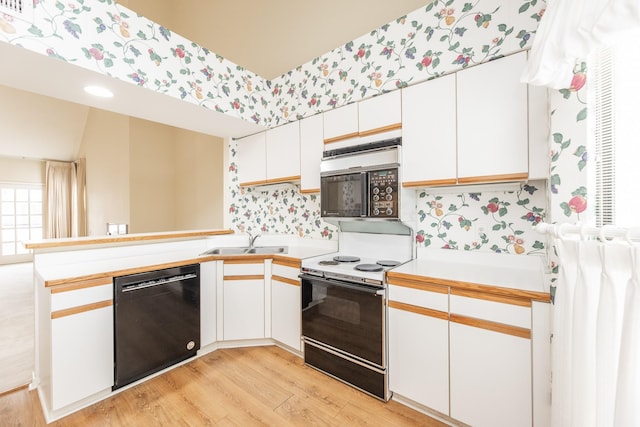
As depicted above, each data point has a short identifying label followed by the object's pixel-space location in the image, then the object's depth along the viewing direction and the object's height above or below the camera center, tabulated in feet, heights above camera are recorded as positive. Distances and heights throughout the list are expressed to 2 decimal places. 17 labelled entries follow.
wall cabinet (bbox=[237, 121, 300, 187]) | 9.14 +2.01
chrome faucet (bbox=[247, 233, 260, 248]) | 10.25 -1.09
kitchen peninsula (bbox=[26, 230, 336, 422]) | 5.62 -2.10
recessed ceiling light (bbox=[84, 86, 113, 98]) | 6.45 +2.95
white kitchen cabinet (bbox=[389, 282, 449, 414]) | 5.32 -2.74
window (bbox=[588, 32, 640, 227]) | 3.19 +0.99
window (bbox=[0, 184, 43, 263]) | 21.61 -0.36
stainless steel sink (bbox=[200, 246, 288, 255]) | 9.33 -1.35
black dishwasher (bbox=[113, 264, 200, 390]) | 6.22 -2.66
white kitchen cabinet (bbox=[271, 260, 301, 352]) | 7.85 -2.74
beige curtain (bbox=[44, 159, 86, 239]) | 23.07 +1.15
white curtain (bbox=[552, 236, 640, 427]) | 2.52 -1.30
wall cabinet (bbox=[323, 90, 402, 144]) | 6.90 +2.52
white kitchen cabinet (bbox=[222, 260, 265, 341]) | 8.39 -2.75
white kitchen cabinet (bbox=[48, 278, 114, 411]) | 5.51 -2.76
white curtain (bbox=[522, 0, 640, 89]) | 2.60 +1.91
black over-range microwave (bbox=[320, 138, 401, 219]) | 6.67 +0.77
